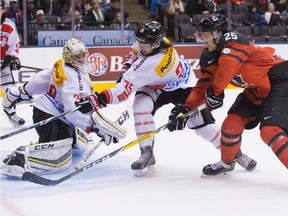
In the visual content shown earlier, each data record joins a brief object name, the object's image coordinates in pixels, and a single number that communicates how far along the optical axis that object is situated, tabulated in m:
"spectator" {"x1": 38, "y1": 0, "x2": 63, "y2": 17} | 15.87
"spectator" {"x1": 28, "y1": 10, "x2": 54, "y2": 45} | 14.96
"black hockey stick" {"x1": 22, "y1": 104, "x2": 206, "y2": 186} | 6.65
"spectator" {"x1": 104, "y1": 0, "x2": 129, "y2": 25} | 16.03
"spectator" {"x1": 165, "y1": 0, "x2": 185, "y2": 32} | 17.28
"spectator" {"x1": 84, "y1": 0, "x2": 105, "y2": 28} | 15.75
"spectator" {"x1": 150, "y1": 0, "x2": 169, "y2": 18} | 17.44
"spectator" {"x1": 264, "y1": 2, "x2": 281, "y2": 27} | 17.98
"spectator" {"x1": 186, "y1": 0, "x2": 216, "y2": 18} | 17.61
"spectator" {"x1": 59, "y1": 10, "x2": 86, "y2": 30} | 15.36
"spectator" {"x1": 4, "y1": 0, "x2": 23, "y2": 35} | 14.95
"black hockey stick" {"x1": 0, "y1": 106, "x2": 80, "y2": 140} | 7.27
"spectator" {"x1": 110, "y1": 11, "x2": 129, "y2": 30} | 15.73
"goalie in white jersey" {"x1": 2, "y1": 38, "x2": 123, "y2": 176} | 7.17
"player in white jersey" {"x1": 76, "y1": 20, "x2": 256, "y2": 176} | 6.97
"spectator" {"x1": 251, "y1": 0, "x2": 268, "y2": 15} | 18.20
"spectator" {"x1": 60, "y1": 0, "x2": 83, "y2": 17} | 15.70
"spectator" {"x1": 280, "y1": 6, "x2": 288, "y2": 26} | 18.18
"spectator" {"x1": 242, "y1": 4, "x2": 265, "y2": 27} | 17.75
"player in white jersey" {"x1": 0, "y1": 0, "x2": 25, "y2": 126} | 11.38
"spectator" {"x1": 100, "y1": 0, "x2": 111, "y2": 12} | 16.43
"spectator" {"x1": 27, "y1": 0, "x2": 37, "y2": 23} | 15.21
